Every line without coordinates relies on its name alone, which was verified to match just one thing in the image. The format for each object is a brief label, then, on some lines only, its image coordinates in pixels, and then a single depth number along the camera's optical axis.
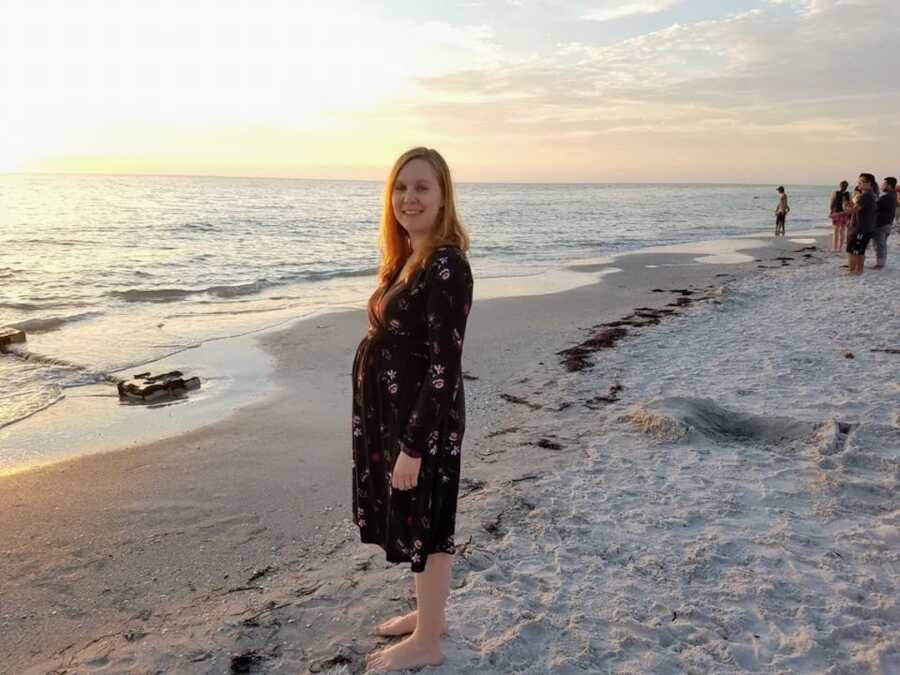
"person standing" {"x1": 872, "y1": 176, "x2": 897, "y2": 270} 12.97
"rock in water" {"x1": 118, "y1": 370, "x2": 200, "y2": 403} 6.71
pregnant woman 2.21
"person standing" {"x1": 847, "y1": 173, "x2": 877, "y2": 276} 12.44
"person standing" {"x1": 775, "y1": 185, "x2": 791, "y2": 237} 24.54
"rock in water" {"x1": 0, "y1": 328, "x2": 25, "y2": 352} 8.84
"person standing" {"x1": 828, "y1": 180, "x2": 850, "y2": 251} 17.23
